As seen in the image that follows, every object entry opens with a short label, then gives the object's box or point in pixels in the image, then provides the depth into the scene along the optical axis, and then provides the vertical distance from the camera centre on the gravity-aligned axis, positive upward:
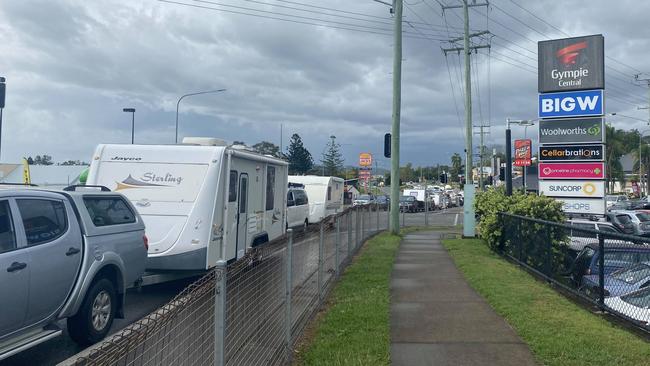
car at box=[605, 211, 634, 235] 22.29 -0.94
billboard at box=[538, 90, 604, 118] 17.30 +2.84
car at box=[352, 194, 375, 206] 45.31 -0.39
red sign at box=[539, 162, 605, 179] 17.47 +0.84
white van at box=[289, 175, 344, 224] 26.95 -0.01
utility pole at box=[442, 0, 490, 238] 21.42 +2.04
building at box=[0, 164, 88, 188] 46.69 +1.36
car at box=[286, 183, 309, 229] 21.84 -0.51
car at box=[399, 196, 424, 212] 50.12 -0.70
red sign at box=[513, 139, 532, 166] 25.03 +1.88
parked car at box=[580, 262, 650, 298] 7.67 -1.13
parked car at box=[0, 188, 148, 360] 5.62 -0.81
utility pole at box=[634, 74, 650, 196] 78.43 +2.85
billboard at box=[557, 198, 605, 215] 17.56 -0.24
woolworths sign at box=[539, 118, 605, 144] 17.27 +2.02
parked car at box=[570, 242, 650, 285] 7.72 -0.82
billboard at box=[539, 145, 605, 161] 17.42 +1.37
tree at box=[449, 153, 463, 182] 133.88 +7.25
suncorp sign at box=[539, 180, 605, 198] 17.47 +0.29
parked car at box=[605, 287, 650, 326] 7.36 -1.43
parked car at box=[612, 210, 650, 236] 22.75 -0.88
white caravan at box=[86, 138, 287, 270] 9.71 -0.02
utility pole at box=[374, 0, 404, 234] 21.66 +3.38
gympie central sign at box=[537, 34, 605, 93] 17.33 +4.06
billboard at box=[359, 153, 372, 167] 37.56 +2.29
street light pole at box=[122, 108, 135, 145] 34.60 +4.83
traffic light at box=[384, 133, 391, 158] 22.08 +1.89
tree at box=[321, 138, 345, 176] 87.69 +5.01
